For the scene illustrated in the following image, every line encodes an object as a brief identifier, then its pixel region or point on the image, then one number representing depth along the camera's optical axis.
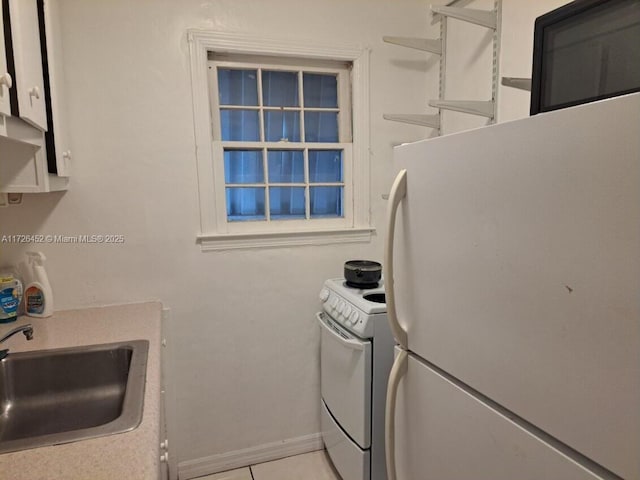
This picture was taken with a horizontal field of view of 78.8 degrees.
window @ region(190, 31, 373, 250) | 1.97
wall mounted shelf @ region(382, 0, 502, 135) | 1.67
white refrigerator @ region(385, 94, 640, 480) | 0.60
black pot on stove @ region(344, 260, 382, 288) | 1.92
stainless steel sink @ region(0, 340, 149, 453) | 1.21
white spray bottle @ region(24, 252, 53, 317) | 1.68
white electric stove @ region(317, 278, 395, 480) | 1.67
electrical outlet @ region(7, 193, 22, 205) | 1.69
